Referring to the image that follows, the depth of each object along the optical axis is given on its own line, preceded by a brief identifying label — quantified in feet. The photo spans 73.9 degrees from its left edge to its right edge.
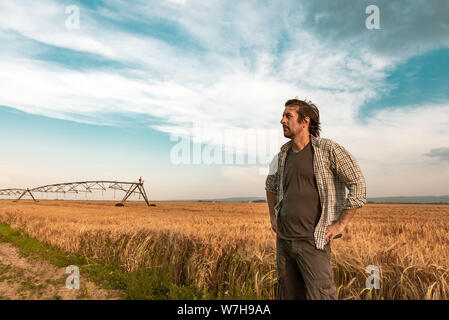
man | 9.99
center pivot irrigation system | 191.52
